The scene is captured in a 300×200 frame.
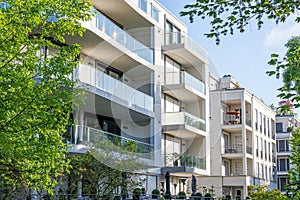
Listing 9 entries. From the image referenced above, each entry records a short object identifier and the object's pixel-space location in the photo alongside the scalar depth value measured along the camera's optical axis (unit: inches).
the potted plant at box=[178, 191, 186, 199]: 1294.0
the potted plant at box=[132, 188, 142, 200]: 973.3
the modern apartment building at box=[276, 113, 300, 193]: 2491.4
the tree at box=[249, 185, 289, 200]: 1327.5
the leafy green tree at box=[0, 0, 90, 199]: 489.7
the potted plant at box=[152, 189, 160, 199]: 1163.2
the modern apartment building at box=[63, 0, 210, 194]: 1003.9
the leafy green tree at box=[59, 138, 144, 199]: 727.1
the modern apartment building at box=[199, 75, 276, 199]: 1748.3
